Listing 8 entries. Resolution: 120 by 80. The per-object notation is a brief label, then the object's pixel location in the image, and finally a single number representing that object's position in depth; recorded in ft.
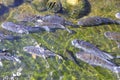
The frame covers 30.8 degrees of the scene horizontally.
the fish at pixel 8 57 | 13.82
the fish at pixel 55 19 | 16.14
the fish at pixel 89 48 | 13.65
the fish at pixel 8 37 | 15.23
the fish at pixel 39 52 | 13.99
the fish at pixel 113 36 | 14.84
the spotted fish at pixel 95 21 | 15.97
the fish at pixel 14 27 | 15.56
